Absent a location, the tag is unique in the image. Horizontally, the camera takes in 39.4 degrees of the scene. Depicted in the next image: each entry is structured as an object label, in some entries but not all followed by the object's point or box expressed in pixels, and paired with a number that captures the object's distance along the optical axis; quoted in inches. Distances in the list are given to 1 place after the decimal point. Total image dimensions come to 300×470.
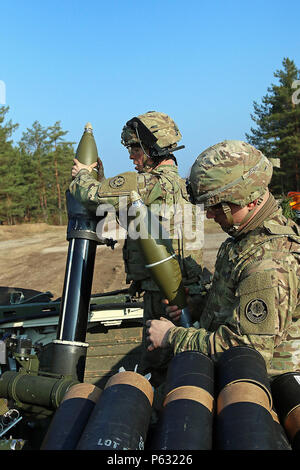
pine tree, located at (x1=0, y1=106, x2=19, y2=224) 1355.8
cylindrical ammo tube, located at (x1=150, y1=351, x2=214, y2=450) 57.7
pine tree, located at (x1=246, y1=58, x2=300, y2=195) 1170.6
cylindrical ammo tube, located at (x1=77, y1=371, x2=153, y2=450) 57.1
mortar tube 137.4
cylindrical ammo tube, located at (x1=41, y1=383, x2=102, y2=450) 62.0
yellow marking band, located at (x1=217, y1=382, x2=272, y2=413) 63.6
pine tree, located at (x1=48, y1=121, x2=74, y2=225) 1638.8
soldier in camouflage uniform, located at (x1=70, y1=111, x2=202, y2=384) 135.9
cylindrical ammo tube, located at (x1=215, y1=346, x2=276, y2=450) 56.2
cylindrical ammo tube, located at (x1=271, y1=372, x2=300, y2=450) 69.7
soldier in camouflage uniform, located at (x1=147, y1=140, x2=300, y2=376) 81.0
